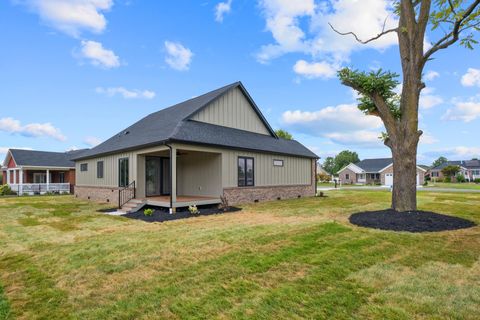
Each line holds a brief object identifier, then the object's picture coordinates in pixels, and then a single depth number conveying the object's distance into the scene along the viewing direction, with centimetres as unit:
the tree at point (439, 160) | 8612
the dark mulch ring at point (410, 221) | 734
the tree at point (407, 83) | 903
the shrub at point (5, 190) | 2428
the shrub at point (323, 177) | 5712
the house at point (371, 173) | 4434
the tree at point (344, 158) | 8494
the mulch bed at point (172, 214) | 970
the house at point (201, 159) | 1242
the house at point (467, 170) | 5562
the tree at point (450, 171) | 5078
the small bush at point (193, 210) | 1074
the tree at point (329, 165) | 8975
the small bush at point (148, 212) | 1040
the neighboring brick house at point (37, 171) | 2608
